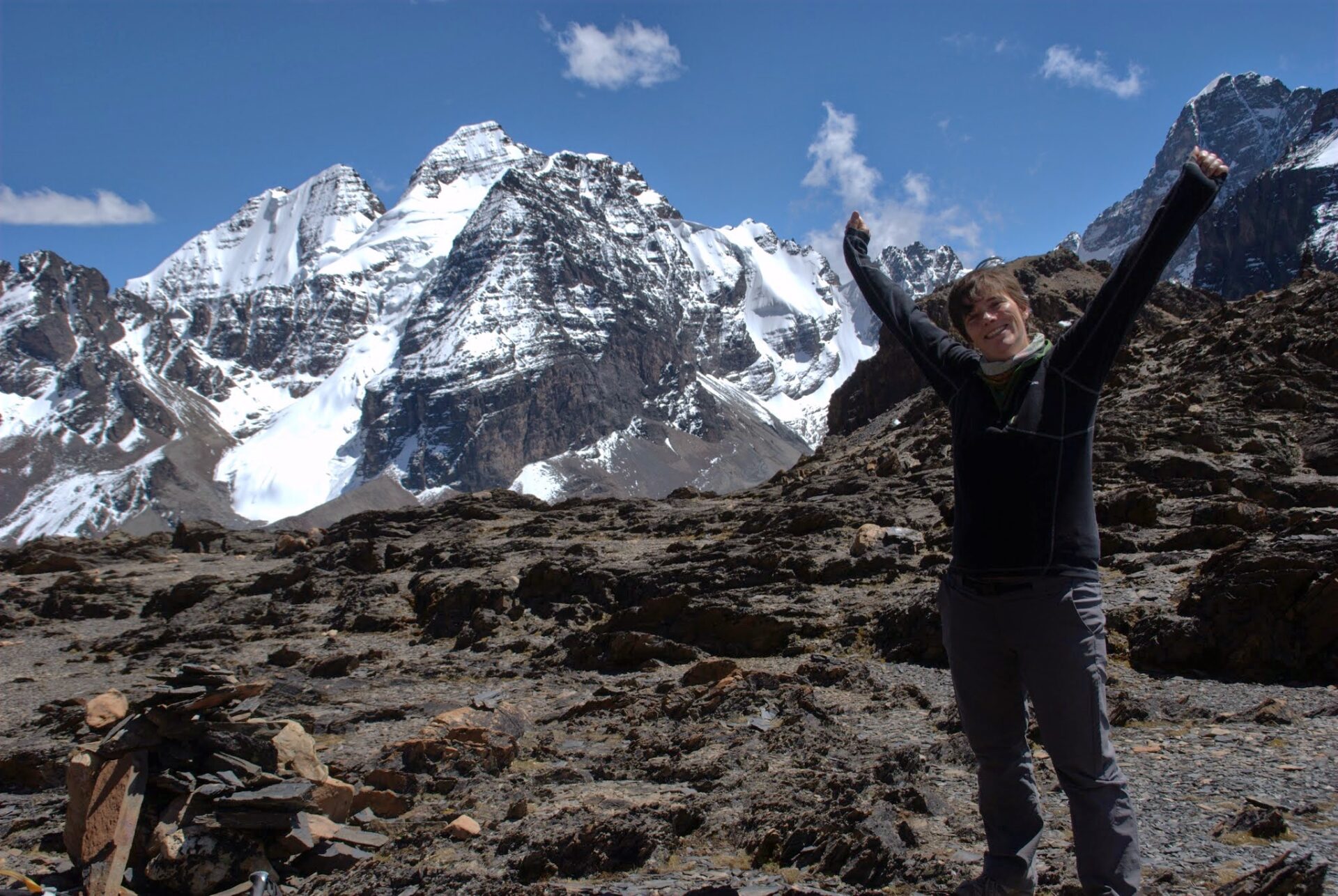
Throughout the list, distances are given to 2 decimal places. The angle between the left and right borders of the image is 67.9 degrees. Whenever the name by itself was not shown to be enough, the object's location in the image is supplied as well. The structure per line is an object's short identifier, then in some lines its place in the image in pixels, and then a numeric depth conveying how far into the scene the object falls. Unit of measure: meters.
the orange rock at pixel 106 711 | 8.62
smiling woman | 4.06
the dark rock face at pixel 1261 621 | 10.22
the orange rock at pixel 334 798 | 8.30
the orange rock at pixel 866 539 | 18.91
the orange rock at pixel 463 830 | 7.73
